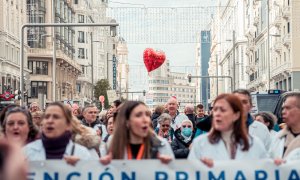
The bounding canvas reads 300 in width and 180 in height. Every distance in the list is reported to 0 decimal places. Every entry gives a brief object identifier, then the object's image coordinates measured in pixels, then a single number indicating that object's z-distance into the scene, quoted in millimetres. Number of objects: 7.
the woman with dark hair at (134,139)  7927
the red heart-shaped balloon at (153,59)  46961
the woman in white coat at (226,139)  8150
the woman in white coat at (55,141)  8199
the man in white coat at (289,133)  9030
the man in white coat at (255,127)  10570
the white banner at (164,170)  8068
